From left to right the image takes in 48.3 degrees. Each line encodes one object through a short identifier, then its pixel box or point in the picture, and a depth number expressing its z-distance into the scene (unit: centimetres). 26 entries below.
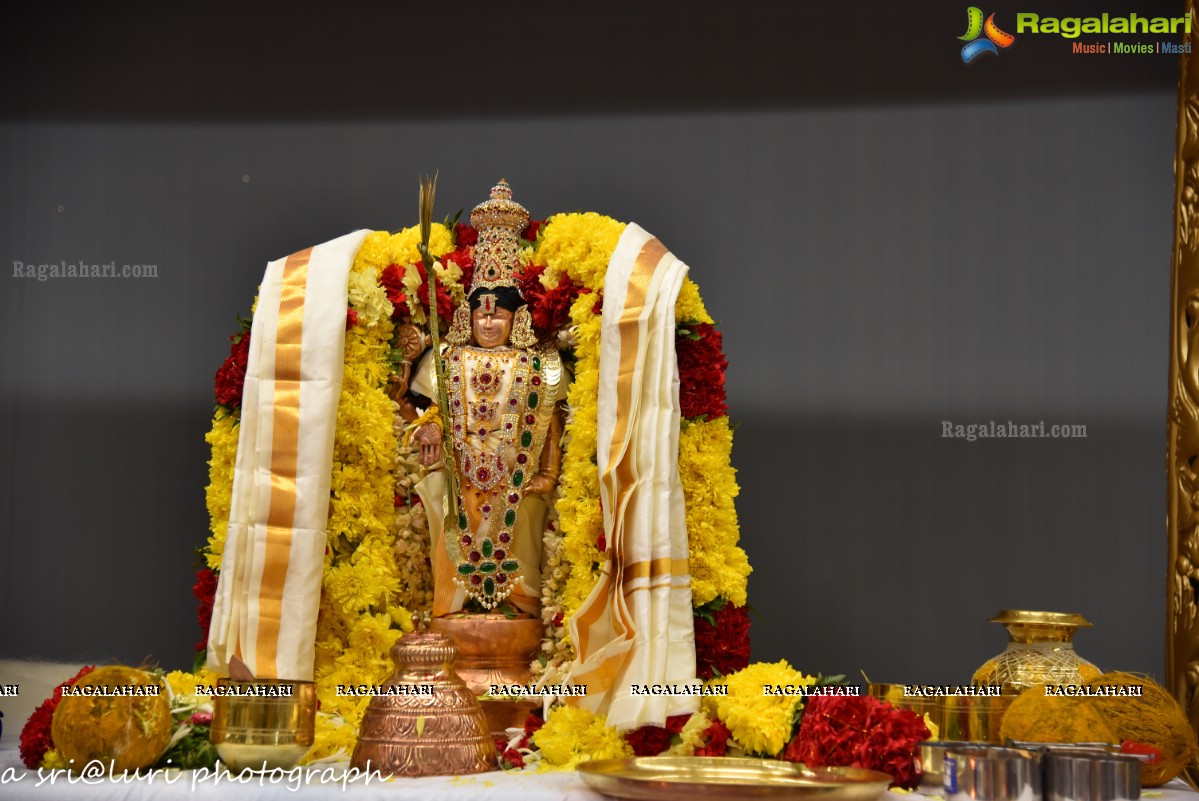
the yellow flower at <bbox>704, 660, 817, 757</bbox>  345
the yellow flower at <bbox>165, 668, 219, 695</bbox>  381
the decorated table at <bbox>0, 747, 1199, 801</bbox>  312
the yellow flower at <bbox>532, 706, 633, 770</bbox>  368
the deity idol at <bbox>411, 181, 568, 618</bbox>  410
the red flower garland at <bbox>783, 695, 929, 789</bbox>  328
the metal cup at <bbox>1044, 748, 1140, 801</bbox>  282
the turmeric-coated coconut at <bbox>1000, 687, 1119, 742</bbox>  321
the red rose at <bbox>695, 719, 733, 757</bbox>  351
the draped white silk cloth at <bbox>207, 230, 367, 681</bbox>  393
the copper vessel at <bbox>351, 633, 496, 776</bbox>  330
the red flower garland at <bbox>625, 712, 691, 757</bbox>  369
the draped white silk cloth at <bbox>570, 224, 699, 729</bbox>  374
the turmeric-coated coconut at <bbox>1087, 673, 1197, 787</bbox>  333
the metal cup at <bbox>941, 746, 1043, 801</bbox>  285
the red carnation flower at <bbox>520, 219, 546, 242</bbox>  447
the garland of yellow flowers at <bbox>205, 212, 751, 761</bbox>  402
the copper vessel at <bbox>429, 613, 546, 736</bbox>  398
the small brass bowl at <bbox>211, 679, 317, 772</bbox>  321
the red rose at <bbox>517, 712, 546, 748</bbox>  384
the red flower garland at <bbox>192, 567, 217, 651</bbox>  418
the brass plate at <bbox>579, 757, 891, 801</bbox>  280
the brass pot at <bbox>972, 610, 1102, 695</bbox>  357
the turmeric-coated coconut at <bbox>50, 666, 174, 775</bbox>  323
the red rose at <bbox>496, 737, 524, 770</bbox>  360
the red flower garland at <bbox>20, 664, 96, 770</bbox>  338
